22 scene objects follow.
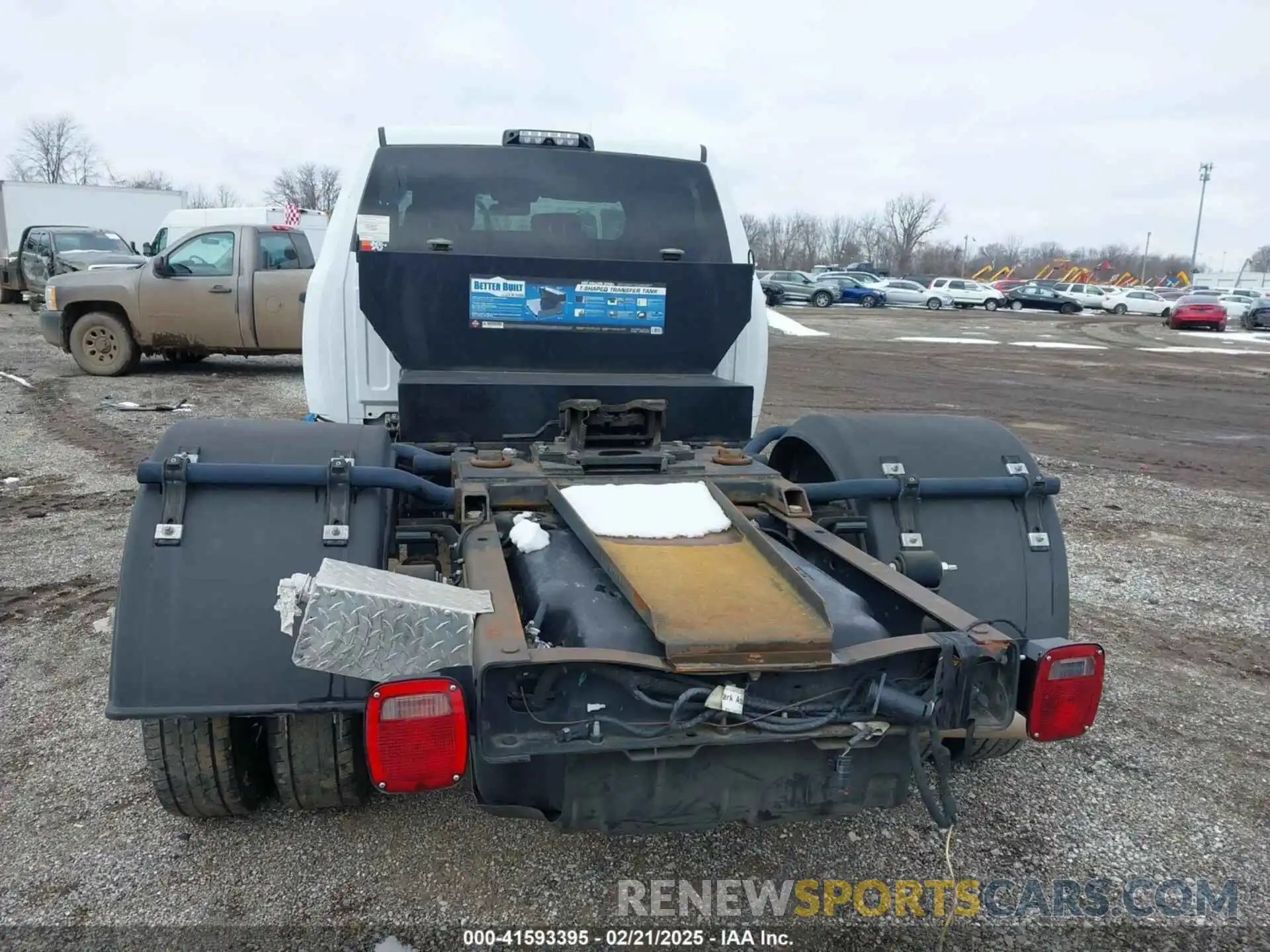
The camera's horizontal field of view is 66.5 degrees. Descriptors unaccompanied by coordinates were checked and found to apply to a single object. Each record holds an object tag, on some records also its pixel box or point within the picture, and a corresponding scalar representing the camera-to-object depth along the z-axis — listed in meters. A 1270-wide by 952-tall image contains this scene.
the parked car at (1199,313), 34.78
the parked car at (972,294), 45.09
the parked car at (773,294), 40.22
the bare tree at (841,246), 100.69
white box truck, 28.31
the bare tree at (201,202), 73.44
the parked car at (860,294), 42.53
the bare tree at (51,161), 82.94
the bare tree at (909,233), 95.62
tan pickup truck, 12.76
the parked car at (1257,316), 36.03
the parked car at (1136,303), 46.53
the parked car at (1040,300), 45.62
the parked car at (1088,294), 46.72
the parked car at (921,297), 44.56
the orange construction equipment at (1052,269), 80.81
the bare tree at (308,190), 76.69
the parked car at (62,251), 20.22
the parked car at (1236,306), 42.06
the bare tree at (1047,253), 119.38
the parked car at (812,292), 40.91
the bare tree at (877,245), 99.06
